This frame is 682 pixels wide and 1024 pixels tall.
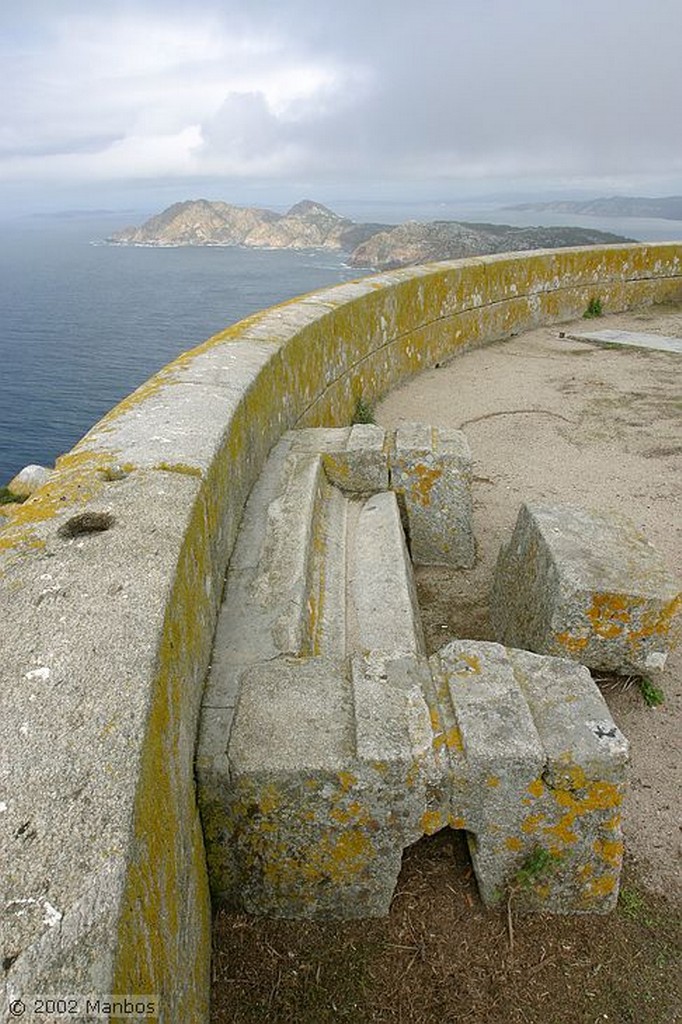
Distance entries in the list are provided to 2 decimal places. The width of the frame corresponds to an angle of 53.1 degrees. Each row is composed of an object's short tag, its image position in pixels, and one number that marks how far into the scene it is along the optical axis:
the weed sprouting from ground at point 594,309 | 10.42
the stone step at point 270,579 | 2.57
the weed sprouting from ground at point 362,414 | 6.54
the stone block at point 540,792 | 2.14
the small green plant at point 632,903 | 2.35
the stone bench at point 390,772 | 2.09
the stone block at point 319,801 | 2.07
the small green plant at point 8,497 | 17.14
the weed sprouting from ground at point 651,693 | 3.26
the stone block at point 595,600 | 3.14
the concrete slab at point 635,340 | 8.74
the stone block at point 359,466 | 4.34
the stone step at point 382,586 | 2.98
